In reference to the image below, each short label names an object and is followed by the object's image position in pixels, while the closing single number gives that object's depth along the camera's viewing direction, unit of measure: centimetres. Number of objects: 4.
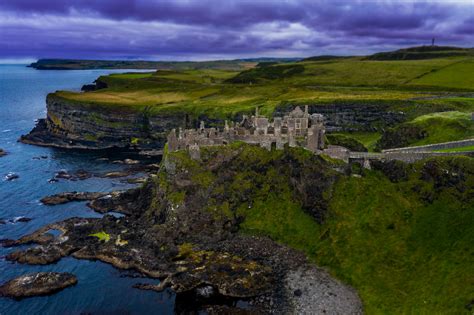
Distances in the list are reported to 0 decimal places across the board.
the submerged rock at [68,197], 10006
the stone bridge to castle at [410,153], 6894
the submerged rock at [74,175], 12062
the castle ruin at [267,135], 7962
